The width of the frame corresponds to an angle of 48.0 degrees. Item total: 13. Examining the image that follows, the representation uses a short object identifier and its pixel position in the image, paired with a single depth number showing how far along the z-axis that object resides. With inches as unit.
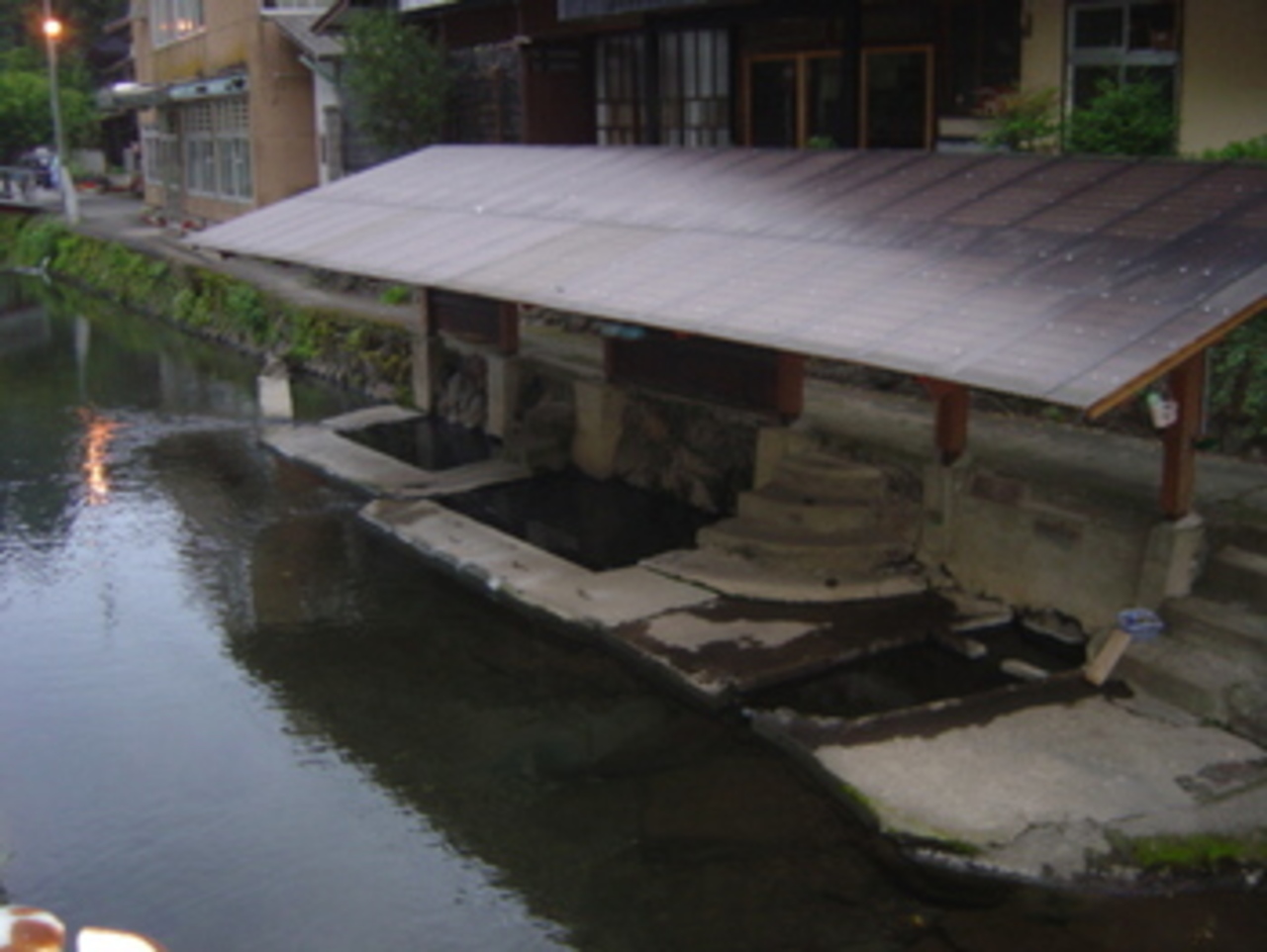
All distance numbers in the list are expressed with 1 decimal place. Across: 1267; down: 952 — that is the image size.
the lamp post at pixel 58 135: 1627.7
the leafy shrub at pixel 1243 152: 531.8
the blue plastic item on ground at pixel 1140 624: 425.1
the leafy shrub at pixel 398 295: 1078.4
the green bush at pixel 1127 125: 579.5
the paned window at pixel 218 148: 1465.3
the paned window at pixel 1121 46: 624.4
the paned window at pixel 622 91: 969.5
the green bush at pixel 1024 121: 621.0
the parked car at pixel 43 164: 2127.2
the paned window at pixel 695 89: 895.1
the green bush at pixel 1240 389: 506.3
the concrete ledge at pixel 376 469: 707.4
